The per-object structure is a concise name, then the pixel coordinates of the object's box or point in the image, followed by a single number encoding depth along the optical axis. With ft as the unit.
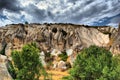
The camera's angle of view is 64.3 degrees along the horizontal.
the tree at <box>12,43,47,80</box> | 46.01
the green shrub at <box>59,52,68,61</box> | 114.67
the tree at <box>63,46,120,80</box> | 41.78
